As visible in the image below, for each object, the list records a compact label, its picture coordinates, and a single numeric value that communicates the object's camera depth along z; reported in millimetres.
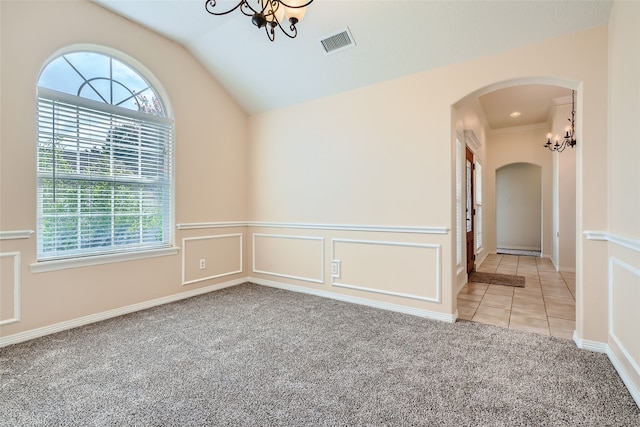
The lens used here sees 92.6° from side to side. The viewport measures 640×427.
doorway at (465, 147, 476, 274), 5133
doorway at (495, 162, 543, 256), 8594
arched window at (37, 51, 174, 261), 2852
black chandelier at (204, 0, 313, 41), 2045
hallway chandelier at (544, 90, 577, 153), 5189
